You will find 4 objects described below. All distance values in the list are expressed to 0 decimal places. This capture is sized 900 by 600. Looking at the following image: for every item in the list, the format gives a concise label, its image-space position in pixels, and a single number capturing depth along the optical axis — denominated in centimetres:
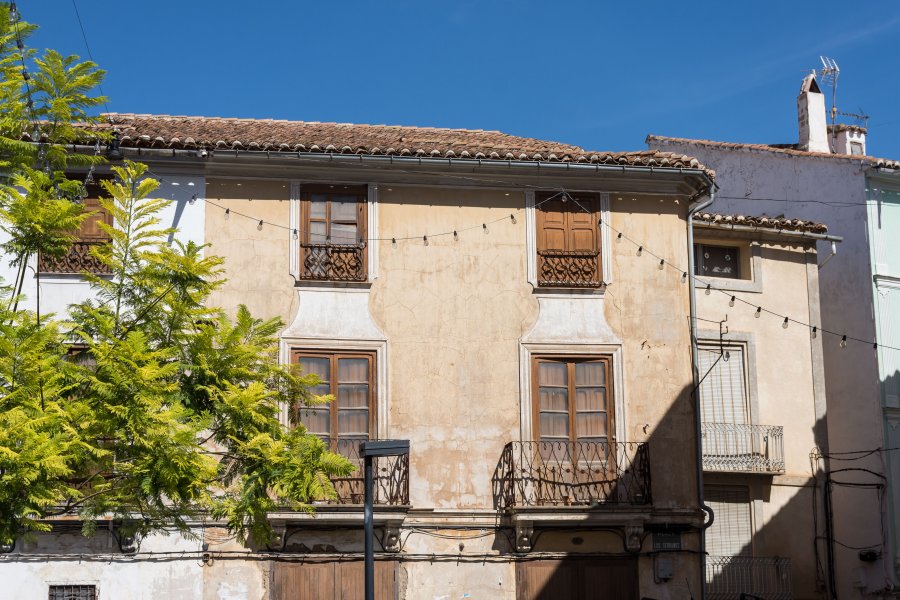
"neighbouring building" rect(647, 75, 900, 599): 2361
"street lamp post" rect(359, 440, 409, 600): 1433
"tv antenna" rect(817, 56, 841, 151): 2967
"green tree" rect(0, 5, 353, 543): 1359
